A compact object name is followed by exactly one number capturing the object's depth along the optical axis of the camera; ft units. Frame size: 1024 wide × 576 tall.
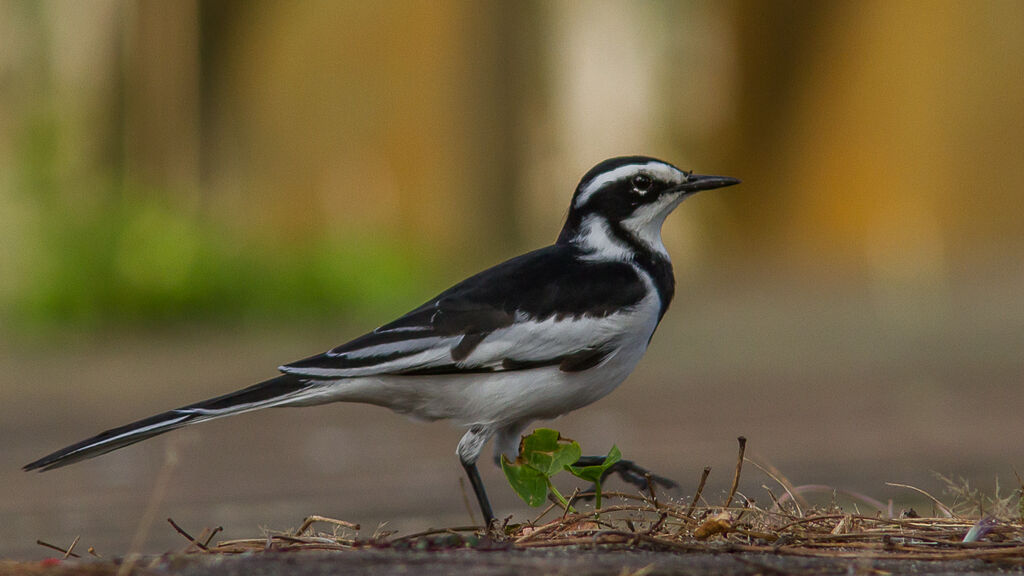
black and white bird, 28.94
